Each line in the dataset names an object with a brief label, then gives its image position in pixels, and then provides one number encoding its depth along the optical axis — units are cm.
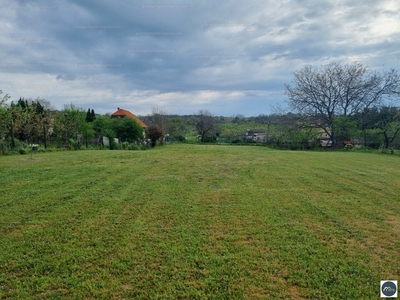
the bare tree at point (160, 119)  3509
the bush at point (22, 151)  995
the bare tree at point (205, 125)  3825
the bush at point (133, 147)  1754
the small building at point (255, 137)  2998
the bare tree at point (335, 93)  1980
